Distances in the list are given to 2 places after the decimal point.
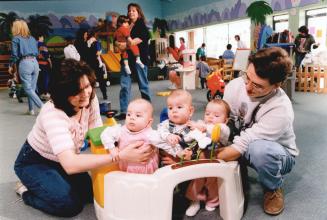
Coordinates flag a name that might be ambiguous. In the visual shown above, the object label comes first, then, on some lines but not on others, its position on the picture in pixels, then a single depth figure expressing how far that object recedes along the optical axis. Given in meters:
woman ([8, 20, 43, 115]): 4.28
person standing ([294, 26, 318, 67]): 6.56
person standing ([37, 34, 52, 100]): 6.65
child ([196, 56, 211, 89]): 7.45
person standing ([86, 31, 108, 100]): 5.69
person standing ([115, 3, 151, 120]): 3.82
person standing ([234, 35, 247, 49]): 9.06
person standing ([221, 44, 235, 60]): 8.93
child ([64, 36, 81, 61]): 5.78
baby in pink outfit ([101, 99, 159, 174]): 1.55
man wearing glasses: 1.51
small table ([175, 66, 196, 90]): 7.48
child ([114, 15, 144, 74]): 3.88
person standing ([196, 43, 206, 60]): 10.09
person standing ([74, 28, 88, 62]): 5.48
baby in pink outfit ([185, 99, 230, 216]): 1.68
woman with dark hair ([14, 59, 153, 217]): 1.42
